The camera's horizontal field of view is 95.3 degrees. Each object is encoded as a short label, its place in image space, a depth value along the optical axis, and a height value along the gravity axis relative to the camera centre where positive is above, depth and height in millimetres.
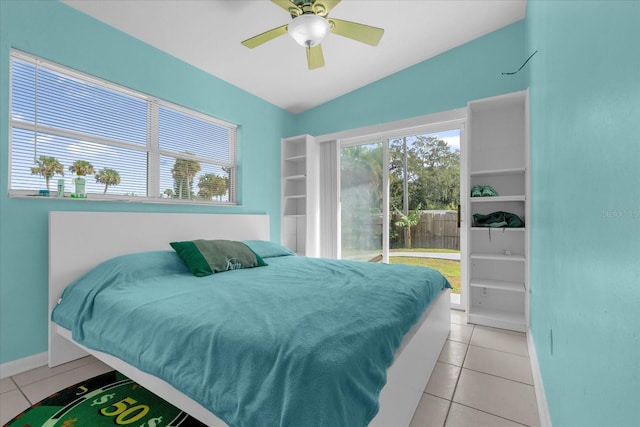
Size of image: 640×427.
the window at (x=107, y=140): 2170 +663
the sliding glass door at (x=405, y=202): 3650 +168
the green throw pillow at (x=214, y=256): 2406 -379
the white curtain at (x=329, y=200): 4363 +206
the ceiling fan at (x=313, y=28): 1896 +1321
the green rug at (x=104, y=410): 1513 -1091
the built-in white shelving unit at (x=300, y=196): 4250 +259
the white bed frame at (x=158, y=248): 1279 -479
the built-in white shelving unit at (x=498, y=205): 2912 +100
